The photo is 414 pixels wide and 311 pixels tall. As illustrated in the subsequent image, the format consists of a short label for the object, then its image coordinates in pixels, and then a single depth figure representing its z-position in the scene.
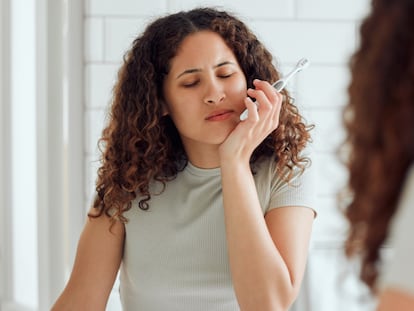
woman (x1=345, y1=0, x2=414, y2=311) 0.85
